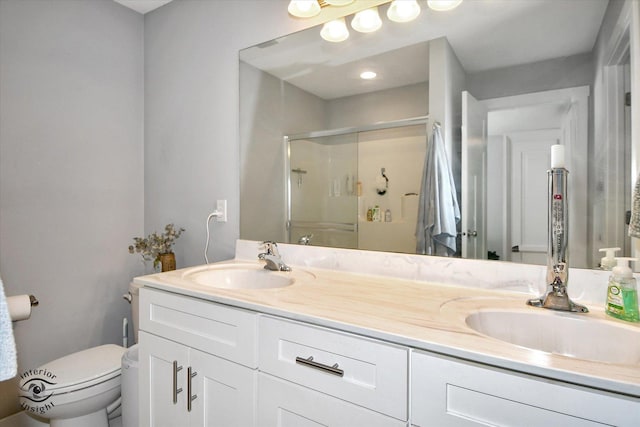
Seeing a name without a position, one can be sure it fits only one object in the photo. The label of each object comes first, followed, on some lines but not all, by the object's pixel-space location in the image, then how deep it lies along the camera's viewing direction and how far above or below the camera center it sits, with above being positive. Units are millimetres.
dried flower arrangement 1882 -191
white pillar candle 915 +146
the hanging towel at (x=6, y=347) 614 -248
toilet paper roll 1457 -415
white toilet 1382 -742
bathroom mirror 1010 +347
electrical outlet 1849 +1
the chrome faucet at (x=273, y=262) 1469 -221
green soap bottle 812 -200
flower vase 1873 -282
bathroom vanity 613 -330
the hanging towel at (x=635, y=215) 826 -11
